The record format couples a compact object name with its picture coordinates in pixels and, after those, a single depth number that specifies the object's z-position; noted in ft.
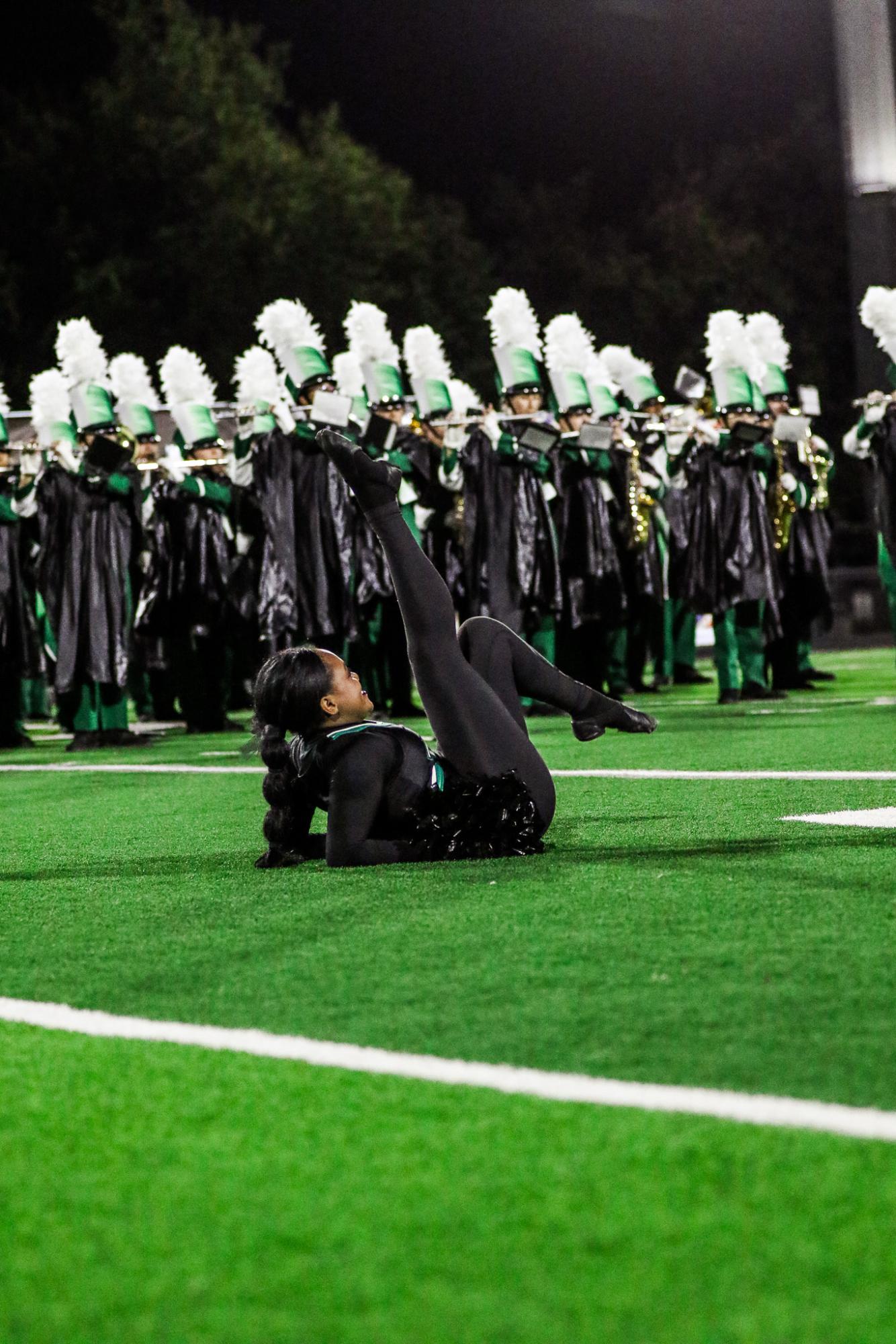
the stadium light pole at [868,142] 130.00
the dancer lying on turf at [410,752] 33.94
